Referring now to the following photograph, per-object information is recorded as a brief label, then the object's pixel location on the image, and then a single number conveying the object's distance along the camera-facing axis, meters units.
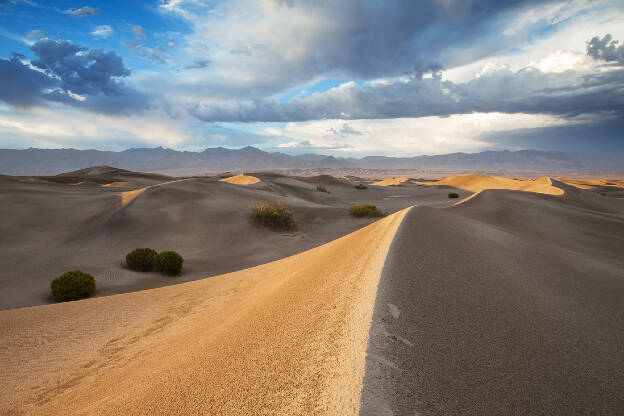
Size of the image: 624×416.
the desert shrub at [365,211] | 18.02
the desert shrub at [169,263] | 9.39
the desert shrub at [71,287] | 7.13
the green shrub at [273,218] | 15.13
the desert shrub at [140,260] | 9.67
